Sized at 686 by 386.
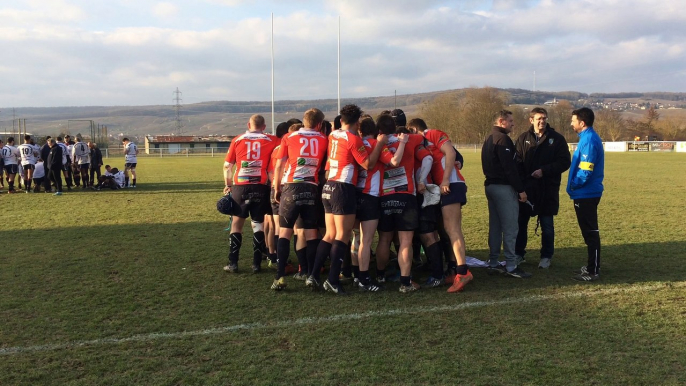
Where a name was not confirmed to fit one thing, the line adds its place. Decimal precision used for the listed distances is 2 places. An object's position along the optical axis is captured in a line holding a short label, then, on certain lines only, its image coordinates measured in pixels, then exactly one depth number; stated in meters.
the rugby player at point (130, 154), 17.84
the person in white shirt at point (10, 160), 16.39
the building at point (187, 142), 90.00
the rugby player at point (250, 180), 6.45
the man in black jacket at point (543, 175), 6.65
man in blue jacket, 6.03
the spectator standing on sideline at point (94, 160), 17.38
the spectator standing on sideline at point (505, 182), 6.04
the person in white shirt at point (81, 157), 17.00
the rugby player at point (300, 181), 5.67
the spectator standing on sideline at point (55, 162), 15.59
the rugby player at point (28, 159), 16.20
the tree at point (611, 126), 84.12
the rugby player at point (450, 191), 5.66
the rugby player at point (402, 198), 5.57
